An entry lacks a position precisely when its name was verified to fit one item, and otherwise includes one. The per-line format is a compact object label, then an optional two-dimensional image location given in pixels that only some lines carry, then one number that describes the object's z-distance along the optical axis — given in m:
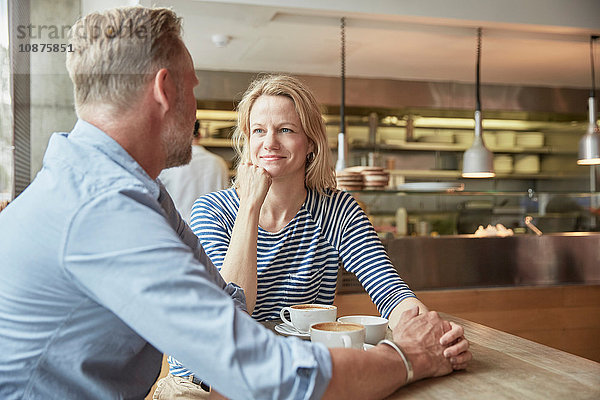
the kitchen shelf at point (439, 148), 6.26
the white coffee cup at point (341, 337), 1.01
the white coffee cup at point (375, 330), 1.16
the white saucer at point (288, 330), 1.23
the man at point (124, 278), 0.75
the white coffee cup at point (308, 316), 1.22
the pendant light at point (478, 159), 3.53
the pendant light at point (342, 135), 3.40
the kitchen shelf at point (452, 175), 6.39
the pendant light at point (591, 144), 3.77
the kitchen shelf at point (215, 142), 5.92
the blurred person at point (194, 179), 3.67
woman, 1.62
